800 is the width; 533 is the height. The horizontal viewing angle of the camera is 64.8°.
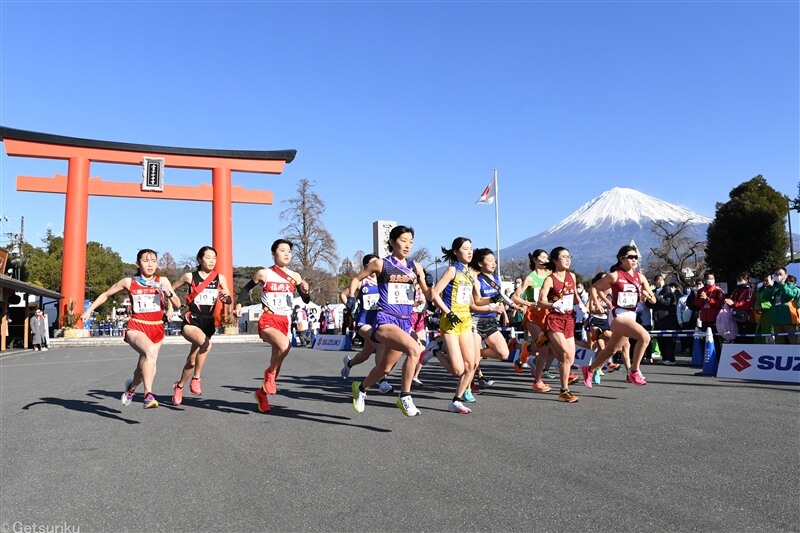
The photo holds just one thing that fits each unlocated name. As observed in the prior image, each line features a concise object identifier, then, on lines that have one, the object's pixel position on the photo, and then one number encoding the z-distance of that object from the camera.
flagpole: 37.09
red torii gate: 34.88
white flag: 36.97
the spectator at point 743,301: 12.81
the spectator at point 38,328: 29.59
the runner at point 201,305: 8.45
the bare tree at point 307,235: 50.00
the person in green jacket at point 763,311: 12.25
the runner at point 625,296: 9.04
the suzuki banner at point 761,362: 10.14
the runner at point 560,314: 8.42
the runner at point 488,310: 8.73
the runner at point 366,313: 10.38
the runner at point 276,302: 7.82
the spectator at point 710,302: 13.59
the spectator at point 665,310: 15.27
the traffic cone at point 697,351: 13.85
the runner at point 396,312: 6.87
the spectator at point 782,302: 11.98
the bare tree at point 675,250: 49.78
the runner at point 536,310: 9.38
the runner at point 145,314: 7.95
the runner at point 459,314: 7.38
